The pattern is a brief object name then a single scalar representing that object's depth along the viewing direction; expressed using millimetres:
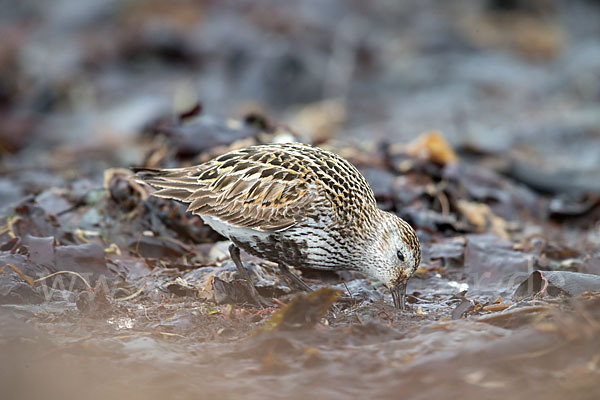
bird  10117
